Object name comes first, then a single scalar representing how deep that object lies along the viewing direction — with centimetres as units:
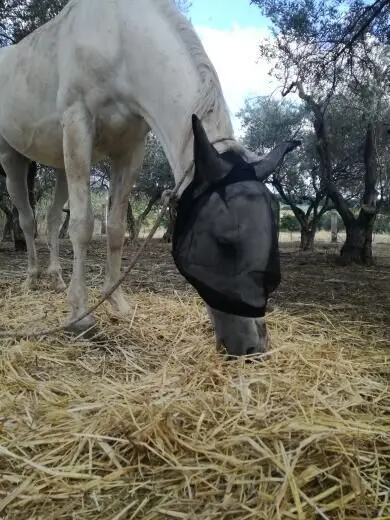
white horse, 238
